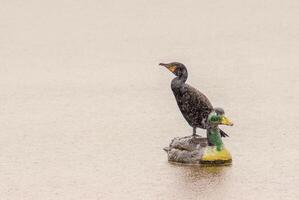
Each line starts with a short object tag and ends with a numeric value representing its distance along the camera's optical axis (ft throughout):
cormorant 76.43
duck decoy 74.69
